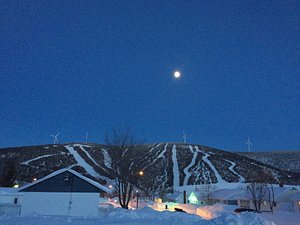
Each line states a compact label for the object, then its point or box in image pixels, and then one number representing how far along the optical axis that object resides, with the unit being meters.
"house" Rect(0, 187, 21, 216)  35.53
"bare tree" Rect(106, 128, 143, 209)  27.56
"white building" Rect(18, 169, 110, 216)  23.14
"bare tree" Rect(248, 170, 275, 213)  52.53
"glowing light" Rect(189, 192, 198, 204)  78.43
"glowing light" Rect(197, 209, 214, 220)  41.07
